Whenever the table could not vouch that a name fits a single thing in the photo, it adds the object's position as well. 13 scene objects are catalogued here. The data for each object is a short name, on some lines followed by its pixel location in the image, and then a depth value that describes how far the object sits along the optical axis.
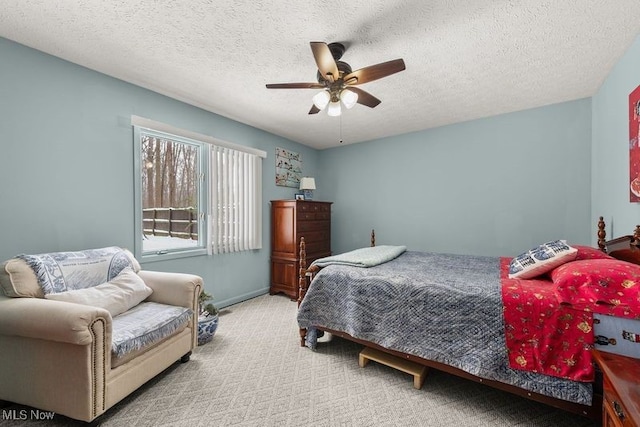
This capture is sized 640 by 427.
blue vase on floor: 2.55
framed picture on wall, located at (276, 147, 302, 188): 4.44
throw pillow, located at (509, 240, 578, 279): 1.81
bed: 1.45
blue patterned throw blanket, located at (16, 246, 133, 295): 1.79
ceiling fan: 1.80
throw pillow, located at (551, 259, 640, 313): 1.35
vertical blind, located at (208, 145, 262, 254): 3.45
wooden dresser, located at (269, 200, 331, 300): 4.04
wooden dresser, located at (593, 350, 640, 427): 0.88
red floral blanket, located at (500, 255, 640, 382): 1.38
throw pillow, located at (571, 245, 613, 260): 1.87
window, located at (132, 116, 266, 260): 2.91
